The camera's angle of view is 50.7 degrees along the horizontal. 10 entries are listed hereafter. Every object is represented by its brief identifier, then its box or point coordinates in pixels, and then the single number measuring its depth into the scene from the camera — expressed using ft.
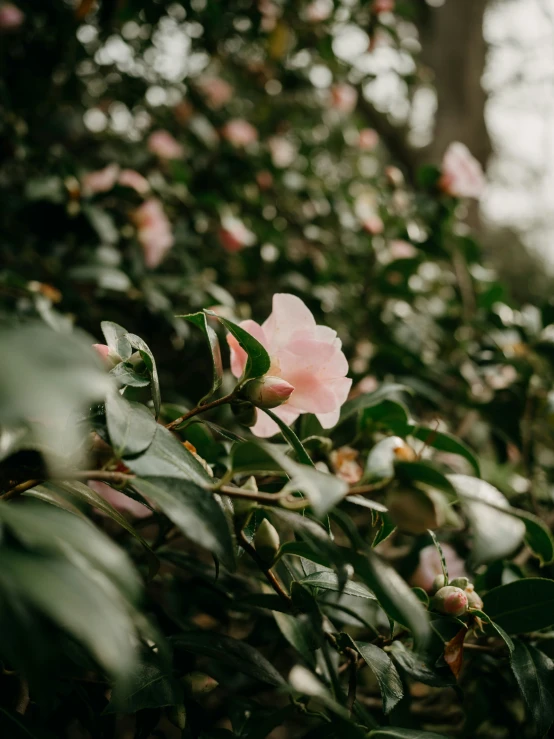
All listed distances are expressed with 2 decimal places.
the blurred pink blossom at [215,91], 6.77
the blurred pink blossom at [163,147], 5.43
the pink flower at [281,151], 6.35
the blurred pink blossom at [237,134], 5.97
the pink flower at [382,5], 5.41
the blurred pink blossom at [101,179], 4.38
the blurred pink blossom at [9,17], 4.32
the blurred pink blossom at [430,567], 2.78
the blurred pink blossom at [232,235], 4.52
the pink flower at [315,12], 5.79
